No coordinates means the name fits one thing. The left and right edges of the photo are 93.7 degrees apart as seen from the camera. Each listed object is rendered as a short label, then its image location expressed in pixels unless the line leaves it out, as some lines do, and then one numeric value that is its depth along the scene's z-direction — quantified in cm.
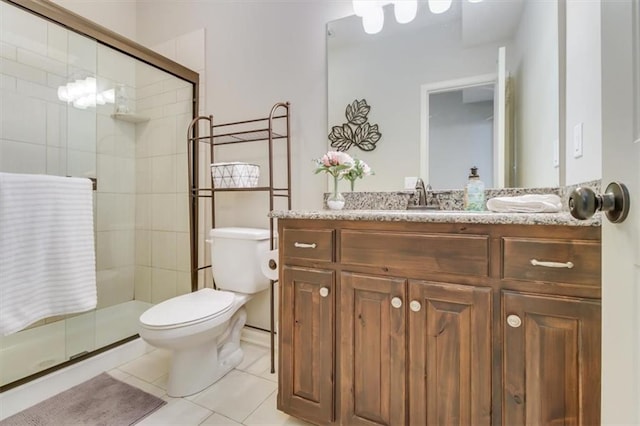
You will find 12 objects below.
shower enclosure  168
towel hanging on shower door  128
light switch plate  109
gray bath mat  131
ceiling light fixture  154
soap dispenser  135
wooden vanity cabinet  83
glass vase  157
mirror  132
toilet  138
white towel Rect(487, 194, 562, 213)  104
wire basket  179
